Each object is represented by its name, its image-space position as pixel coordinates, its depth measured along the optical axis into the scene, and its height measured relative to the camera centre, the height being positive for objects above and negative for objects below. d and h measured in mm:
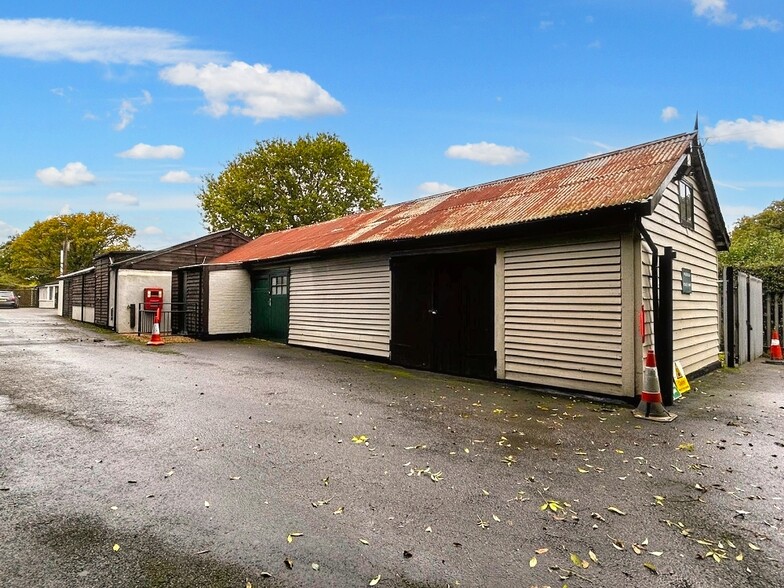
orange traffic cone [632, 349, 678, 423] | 5047 -1255
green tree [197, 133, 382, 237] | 30641 +8419
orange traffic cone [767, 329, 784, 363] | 9836 -1264
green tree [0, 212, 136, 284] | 39906 +5513
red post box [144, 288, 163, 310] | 15977 -69
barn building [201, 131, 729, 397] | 5785 +372
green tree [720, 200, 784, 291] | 10633 +2110
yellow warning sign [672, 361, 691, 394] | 6040 -1229
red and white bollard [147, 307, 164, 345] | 12016 -1221
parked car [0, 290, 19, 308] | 33625 -256
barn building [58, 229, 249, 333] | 16344 +862
